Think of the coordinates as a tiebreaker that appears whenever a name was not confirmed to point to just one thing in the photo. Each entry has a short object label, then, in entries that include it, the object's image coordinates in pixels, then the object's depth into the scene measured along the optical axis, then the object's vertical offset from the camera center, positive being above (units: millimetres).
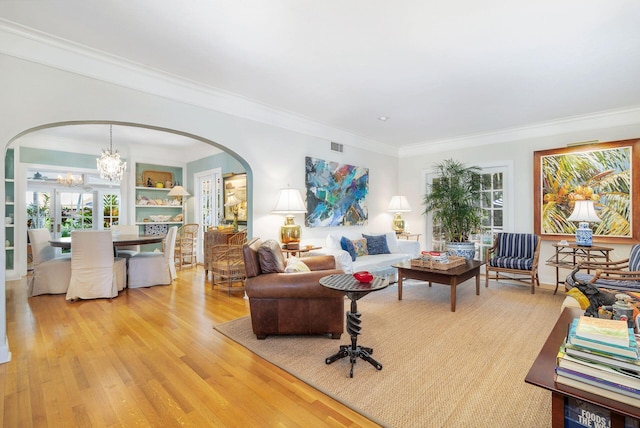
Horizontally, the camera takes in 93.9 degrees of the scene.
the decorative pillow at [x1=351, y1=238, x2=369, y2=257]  5164 -569
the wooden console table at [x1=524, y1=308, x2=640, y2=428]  1070 -703
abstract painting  5031 +384
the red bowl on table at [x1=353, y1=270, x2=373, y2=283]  2379 -505
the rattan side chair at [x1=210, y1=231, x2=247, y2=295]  4543 -782
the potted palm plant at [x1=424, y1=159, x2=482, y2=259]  5668 +166
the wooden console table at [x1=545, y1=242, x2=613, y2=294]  4162 -640
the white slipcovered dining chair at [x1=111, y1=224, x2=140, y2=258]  5637 -286
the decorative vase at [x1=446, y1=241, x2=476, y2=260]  5663 -657
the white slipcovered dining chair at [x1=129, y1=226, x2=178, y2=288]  4797 -858
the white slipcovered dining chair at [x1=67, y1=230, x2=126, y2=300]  4074 -707
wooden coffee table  3664 -791
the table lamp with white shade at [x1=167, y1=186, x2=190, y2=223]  6809 +526
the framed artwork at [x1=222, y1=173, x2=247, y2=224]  5742 +481
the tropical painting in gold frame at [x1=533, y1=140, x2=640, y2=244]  4391 +392
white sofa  4309 -697
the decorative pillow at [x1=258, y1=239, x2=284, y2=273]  2936 -448
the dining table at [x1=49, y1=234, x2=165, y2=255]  4359 -392
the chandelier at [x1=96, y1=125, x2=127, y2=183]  5262 +877
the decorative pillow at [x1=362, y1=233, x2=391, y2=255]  5375 -550
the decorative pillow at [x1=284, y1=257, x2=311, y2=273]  3059 -544
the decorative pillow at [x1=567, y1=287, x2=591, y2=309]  2533 -759
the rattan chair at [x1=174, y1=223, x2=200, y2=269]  6406 -693
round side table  2242 -791
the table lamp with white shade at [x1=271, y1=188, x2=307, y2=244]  4230 +90
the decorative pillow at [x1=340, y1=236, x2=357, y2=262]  4841 -537
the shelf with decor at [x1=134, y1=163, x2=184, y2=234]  6863 +368
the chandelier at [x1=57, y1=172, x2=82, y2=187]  6496 +777
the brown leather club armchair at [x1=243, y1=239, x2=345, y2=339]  2779 -855
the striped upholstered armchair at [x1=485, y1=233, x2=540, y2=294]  4535 -690
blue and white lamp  4199 -74
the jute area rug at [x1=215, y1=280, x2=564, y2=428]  1822 -1195
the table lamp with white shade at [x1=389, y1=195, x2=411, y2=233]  6172 +119
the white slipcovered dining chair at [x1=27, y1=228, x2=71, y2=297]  4305 -795
